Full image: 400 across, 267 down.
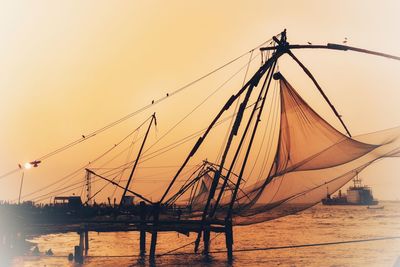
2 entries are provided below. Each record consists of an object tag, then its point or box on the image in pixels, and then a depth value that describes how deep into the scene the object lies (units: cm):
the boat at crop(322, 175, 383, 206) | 16050
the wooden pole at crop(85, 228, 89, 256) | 3472
